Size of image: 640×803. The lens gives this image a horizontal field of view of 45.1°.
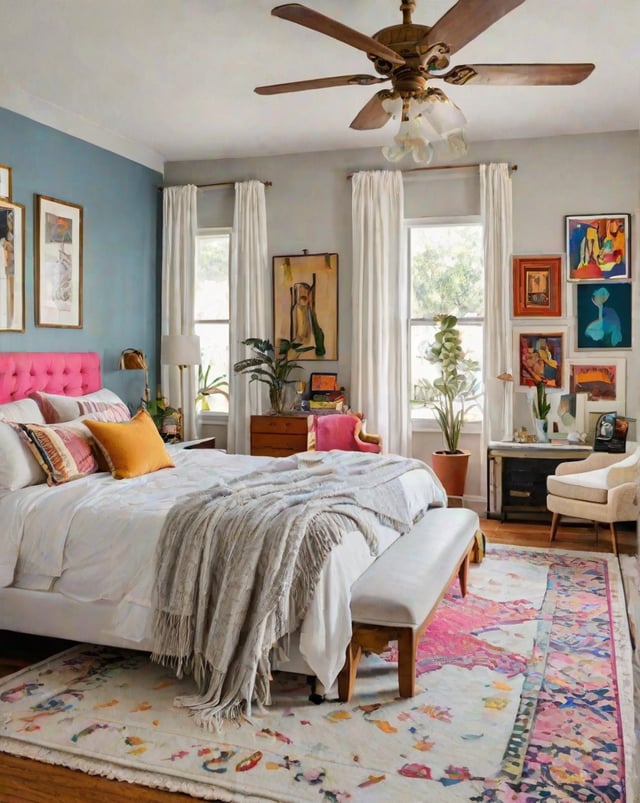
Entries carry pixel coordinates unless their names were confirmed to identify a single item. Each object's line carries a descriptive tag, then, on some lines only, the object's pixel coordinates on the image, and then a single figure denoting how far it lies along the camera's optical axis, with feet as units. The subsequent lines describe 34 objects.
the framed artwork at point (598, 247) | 18.92
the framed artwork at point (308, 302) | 21.21
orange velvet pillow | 13.21
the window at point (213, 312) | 22.44
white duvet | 9.05
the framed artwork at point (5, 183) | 16.25
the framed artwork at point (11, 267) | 16.24
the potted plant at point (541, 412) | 19.21
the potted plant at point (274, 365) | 20.61
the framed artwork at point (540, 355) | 19.51
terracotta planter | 19.56
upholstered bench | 9.09
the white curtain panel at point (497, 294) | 19.66
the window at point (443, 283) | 20.40
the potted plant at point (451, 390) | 19.60
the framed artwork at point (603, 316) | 18.97
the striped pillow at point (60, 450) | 12.35
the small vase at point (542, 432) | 19.21
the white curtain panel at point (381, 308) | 20.43
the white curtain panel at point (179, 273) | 22.12
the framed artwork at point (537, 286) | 19.48
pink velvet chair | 19.62
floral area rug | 7.54
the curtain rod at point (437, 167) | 20.07
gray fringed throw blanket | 9.02
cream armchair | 15.52
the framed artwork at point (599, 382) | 19.07
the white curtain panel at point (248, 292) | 21.62
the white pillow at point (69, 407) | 15.16
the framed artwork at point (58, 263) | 17.40
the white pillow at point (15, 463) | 11.81
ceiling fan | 9.31
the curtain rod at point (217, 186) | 21.93
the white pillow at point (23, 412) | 14.14
